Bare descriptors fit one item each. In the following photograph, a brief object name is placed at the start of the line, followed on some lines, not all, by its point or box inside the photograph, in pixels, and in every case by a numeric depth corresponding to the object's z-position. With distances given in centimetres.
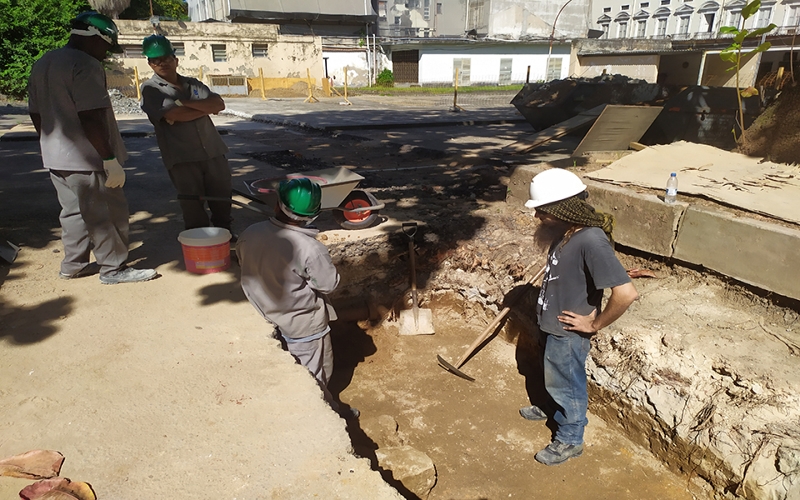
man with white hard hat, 252
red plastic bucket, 368
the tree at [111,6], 2434
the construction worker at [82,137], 310
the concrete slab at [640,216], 430
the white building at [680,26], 1241
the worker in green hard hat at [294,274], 262
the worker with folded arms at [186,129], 377
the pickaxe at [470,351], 394
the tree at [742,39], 586
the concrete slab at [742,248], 356
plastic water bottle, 428
